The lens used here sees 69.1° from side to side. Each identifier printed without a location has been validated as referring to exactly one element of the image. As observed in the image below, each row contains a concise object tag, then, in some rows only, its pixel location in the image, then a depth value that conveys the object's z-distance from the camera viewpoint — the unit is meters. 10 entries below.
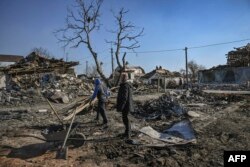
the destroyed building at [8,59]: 33.21
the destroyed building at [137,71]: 41.85
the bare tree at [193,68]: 37.20
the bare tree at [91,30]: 19.94
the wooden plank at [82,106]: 7.39
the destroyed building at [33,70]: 18.46
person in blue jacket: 6.59
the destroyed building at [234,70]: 23.42
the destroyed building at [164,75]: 29.59
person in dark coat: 5.26
